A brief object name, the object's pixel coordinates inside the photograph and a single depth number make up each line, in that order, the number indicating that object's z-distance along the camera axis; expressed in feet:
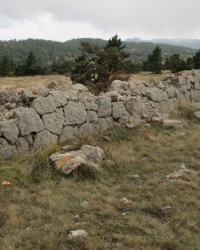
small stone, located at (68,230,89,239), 13.02
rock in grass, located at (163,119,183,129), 32.07
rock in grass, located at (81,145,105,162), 21.71
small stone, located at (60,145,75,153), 23.16
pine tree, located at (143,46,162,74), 171.08
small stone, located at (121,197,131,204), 16.61
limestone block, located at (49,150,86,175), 19.29
